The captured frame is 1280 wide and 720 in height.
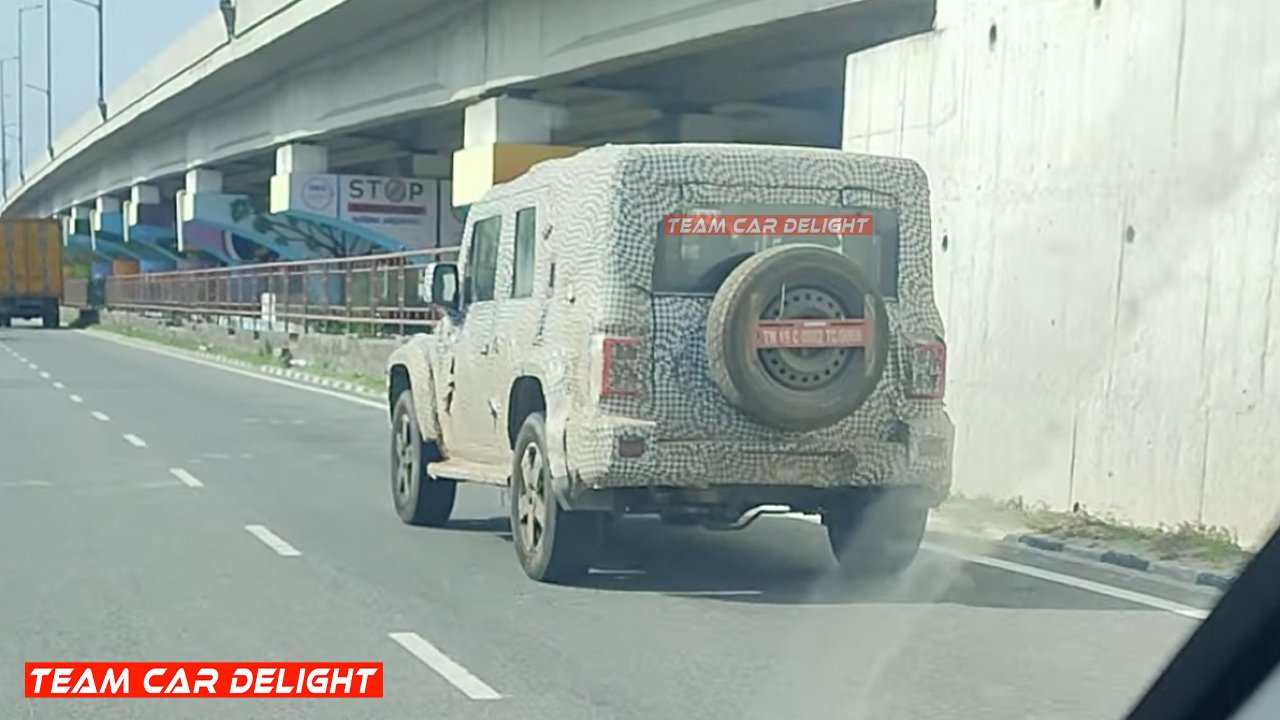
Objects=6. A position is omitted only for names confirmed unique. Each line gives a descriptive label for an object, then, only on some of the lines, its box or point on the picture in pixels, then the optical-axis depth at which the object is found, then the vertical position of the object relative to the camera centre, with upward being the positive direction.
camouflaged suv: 8.93 -0.44
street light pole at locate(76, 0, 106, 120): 57.06 +4.64
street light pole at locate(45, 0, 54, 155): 75.71 +5.59
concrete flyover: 21.62 +2.63
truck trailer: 64.75 -1.12
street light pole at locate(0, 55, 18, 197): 109.28 +3.60
